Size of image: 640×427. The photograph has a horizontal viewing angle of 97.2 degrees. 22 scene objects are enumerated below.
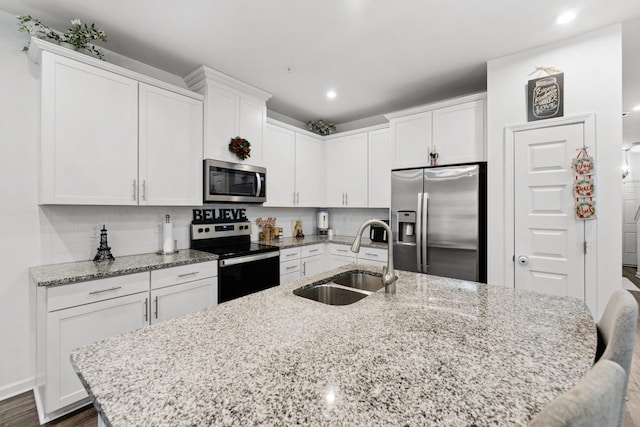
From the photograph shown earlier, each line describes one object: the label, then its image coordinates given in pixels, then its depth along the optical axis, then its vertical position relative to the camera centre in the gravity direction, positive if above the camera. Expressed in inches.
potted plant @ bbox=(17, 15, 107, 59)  76.8 +51.0
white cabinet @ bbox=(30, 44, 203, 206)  76.3 +24.2
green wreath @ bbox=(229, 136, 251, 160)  115.4 +28.0
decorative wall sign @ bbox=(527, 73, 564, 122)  89.5 +38.0
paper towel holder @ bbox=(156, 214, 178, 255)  101.7 -7.5
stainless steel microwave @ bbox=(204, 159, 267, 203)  108.3 +13.4
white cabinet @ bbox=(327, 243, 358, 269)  141.5 -21.1
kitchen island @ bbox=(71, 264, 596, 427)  23.5 -16.2
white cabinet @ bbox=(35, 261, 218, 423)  67.4 -27.1
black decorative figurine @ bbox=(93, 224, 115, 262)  88.3 -11.5
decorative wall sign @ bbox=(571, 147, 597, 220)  83.8 +8.9
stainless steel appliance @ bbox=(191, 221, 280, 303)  101.0 -16.5
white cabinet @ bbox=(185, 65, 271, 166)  108.5 +42.6
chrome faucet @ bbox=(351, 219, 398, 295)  55.6 -10.9
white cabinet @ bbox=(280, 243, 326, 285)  126.1 -22.5
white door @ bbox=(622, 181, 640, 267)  248.8 -7.3
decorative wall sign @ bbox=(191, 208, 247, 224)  118.3 -0.2
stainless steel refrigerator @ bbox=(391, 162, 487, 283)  104.2 -2.3
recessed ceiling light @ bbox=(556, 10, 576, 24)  76.4 +54.6
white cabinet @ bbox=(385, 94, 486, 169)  110.3 +35.0
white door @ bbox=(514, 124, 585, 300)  87.4 -0.1
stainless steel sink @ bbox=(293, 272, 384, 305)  63.3 -17.7
